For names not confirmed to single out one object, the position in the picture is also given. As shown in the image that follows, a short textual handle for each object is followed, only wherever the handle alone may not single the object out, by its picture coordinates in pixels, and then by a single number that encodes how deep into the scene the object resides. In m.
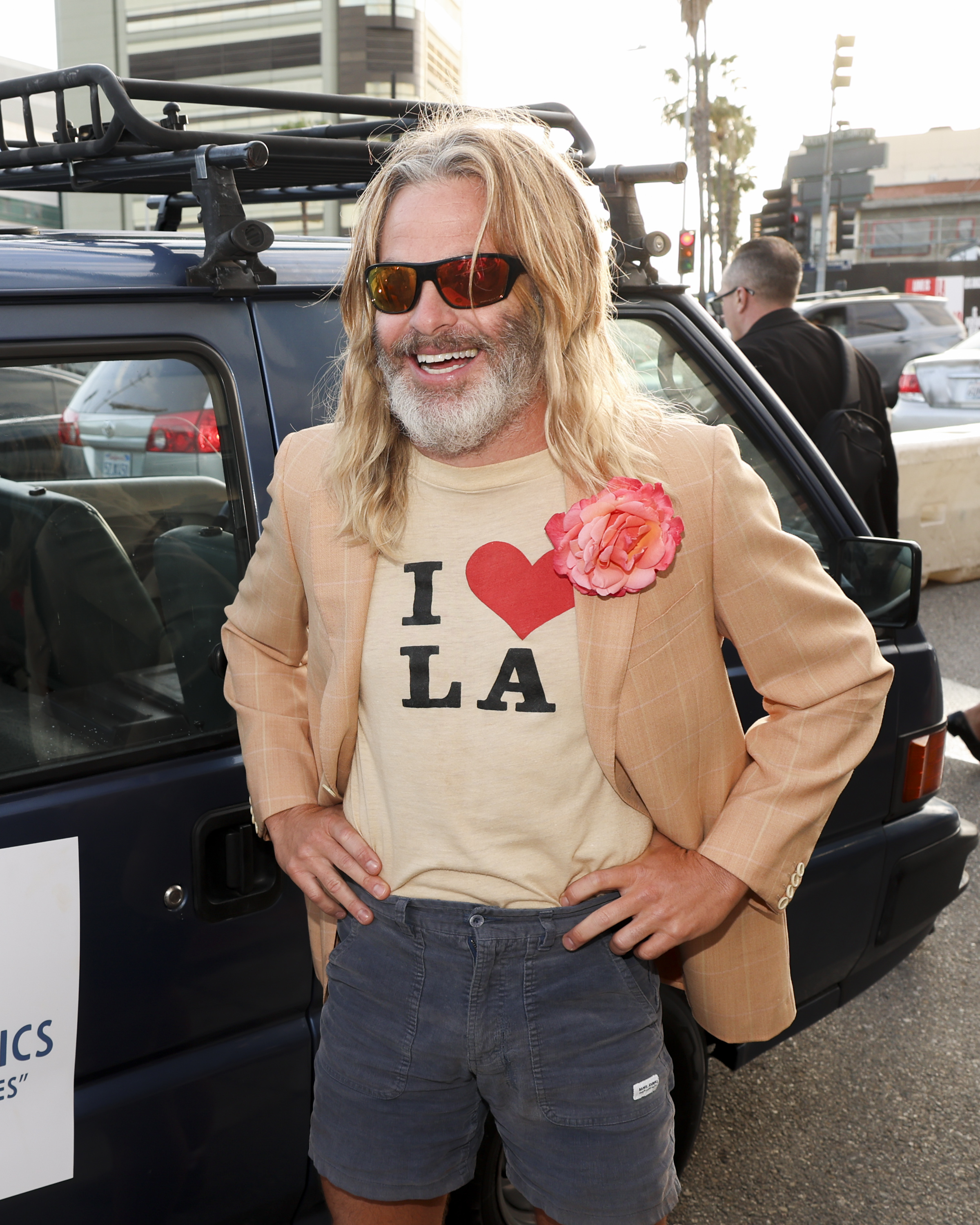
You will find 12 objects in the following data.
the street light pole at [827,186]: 19.34
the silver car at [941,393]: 12.51
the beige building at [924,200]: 66.38
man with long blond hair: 1.51
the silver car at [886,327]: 15.94
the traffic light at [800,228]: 16.83
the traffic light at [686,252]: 8.50
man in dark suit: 4.21
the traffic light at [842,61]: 19.20
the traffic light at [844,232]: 19.16
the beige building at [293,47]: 36.31
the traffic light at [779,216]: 15.98
